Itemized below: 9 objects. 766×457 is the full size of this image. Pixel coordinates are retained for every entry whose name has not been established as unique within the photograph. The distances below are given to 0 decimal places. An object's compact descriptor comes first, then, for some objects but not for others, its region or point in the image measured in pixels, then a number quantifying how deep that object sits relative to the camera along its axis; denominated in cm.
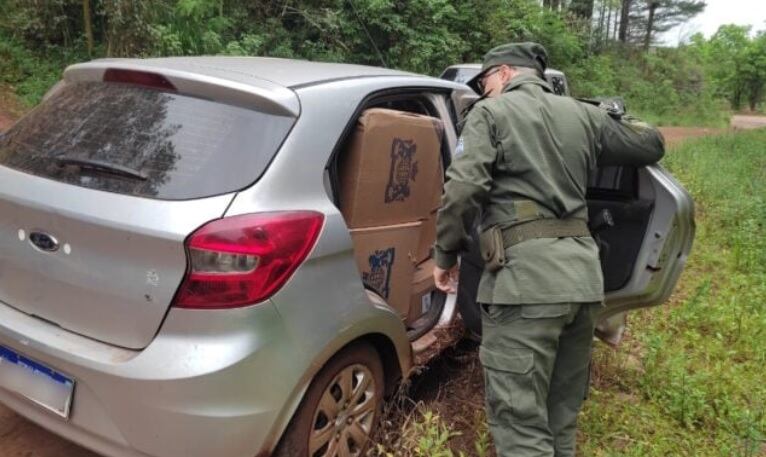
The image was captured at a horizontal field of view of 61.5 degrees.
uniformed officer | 228
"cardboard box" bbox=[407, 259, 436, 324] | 318
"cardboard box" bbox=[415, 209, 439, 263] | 313
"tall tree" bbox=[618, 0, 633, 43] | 3759
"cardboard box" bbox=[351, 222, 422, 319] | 263
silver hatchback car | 197
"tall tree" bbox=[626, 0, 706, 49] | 3897
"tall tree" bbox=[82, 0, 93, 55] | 924
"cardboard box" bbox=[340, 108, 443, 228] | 253
